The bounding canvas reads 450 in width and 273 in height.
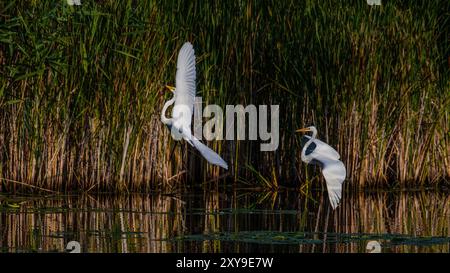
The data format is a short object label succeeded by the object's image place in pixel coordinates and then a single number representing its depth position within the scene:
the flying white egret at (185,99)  15.49
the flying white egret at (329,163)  15.98
